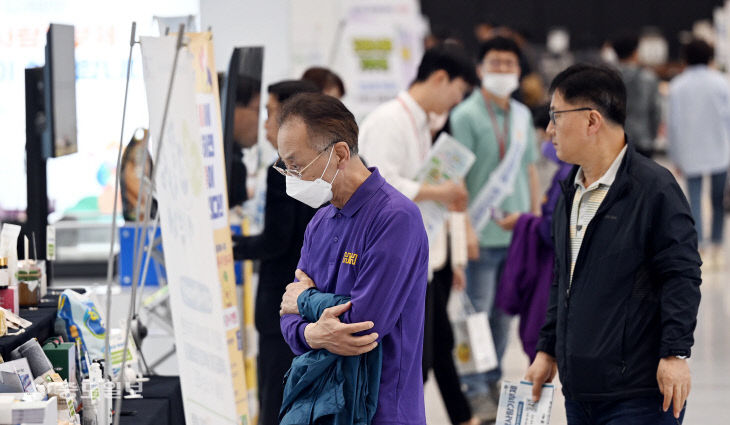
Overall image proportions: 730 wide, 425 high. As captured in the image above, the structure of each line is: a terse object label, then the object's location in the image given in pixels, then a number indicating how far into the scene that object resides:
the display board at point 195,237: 5.40
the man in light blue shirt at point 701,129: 19.06
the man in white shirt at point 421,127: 8.77
